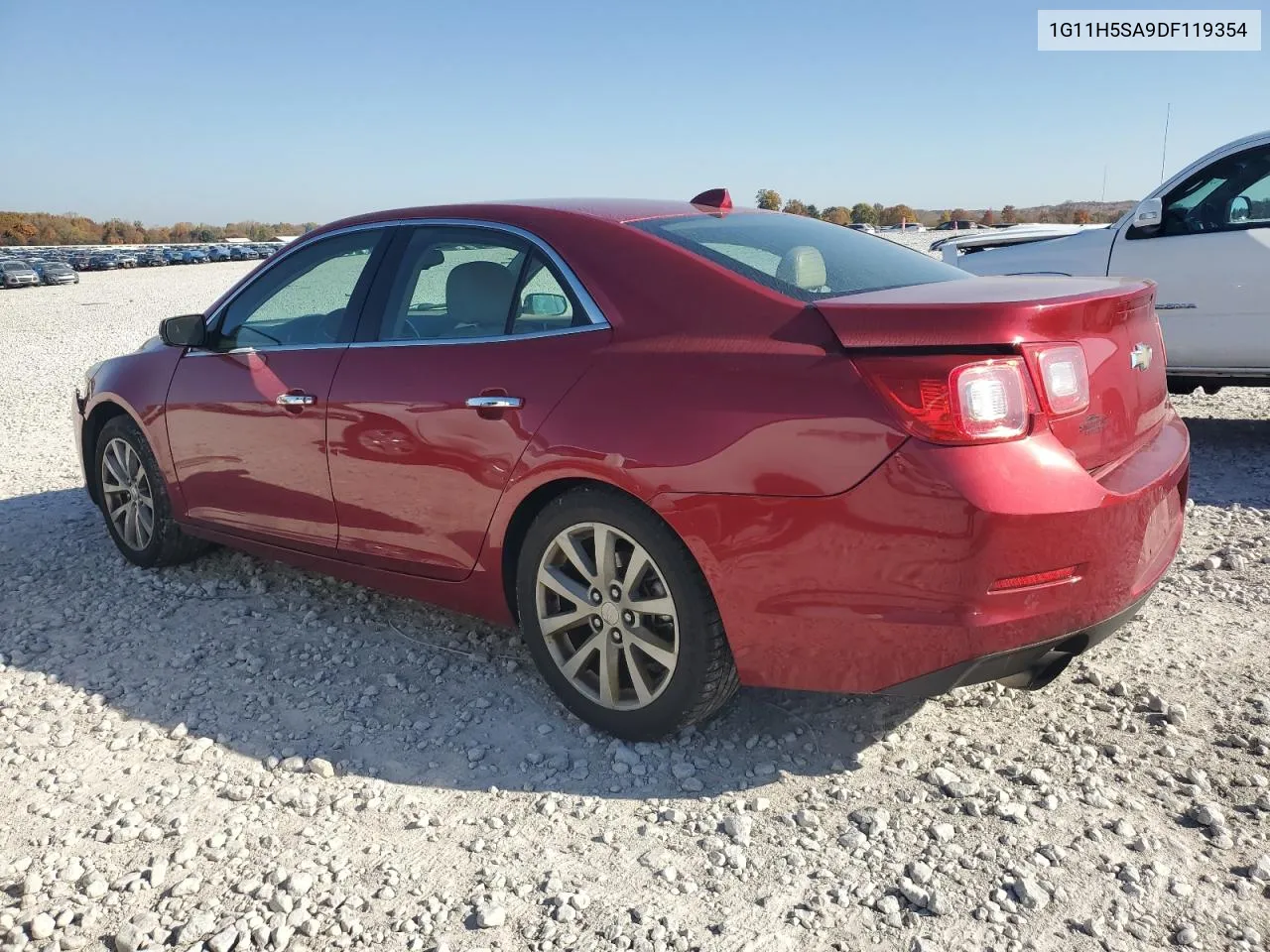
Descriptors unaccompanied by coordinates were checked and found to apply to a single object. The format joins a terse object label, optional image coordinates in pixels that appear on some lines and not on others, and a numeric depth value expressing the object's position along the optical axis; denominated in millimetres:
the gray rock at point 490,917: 2439
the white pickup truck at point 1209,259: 6367
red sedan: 2580
